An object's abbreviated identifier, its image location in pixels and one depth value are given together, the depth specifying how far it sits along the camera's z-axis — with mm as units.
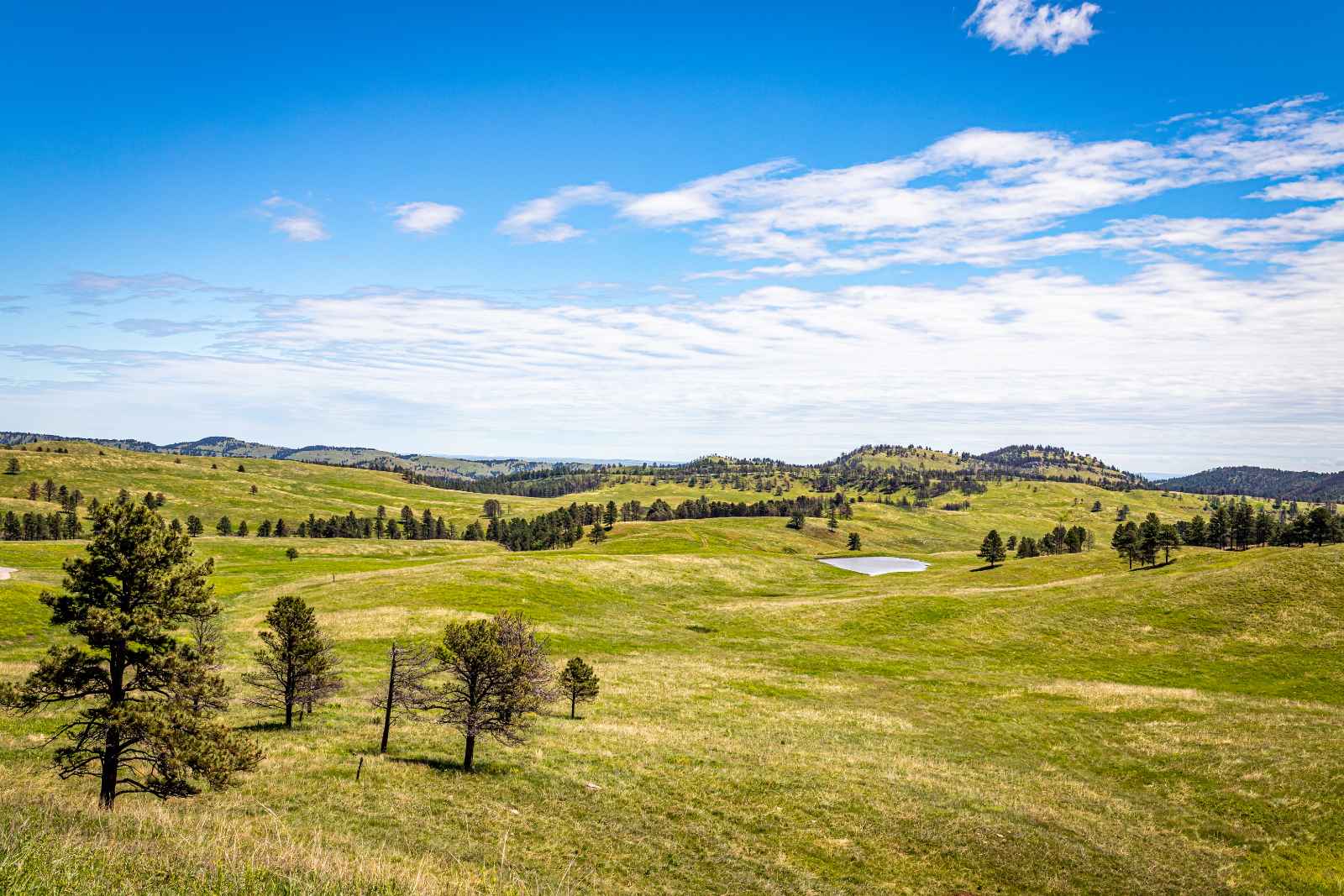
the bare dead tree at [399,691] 34812
